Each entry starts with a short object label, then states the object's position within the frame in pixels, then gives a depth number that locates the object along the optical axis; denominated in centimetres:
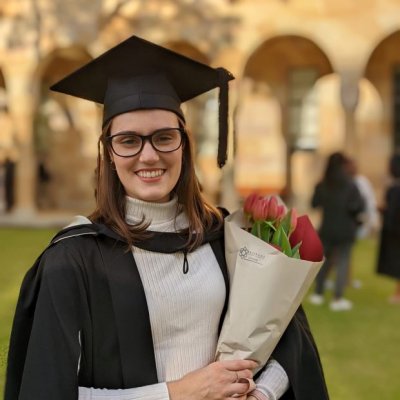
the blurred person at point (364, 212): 797
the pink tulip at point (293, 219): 211
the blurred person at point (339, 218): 768
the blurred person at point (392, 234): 812
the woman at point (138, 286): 182
